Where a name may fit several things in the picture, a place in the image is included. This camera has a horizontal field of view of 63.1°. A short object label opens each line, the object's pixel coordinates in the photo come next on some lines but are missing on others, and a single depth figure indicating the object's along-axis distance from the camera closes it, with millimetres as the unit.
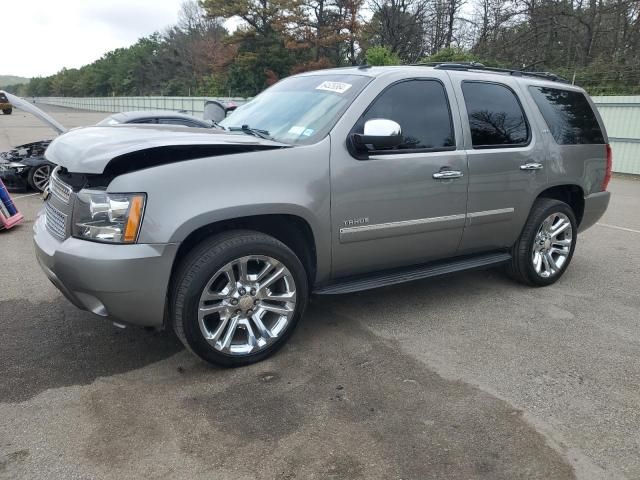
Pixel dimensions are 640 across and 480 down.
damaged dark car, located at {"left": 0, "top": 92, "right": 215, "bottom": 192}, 9258
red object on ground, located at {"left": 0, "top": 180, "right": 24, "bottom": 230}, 6641
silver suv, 2889
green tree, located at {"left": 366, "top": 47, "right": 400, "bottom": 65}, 19495
